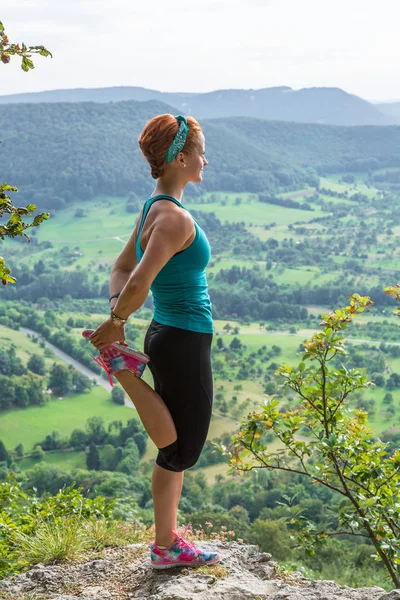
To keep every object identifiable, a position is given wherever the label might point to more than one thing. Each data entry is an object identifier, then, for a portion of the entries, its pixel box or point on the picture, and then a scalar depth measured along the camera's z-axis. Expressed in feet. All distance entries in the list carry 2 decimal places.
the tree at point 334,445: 9.20
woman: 7.63
